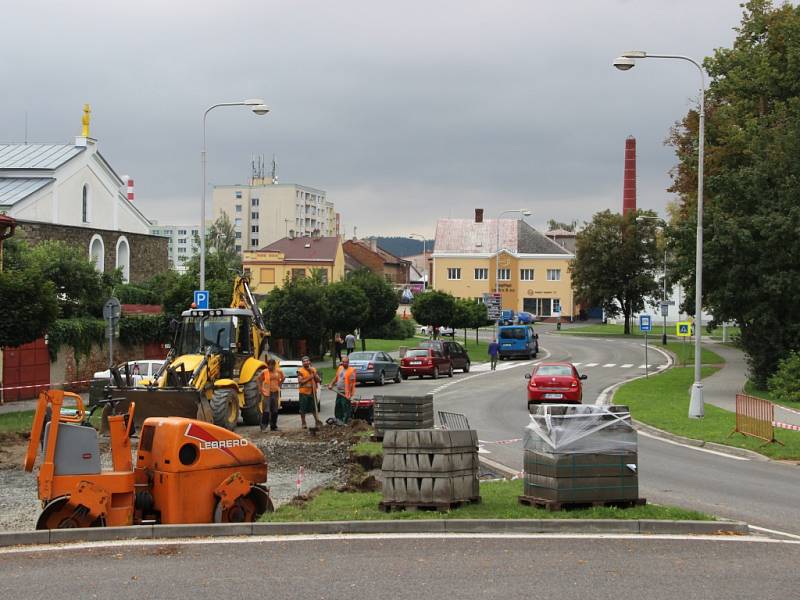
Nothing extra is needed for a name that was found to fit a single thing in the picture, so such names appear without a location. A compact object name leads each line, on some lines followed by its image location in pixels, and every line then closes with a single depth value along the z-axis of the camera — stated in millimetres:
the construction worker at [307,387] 24453
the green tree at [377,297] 62000
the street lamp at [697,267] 25359
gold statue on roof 72100
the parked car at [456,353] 49312
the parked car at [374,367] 40906
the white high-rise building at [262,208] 165625
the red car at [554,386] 31672
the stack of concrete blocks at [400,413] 21266
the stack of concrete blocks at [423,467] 12188
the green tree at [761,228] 34844
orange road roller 11086
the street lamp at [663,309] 40219
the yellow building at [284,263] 111688
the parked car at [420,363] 45656
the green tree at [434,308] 72125
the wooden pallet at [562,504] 12148
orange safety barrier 22188
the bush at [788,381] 33562
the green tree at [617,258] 91438
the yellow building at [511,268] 114500
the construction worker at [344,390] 24391
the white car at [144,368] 32406
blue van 62469
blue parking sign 32500
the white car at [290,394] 30516
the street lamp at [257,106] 32469
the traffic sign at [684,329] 45156
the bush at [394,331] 82625
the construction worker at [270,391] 24188
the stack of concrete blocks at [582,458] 12125
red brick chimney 108875
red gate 33500
